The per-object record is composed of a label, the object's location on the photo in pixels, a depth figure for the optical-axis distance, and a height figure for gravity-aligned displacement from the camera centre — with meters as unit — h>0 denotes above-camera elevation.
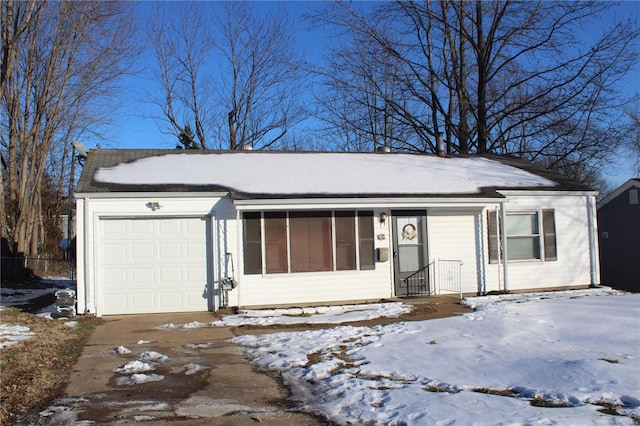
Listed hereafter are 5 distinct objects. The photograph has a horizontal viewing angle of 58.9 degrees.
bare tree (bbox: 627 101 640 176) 37.38 +6.23
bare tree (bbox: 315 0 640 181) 23.06 +6.23
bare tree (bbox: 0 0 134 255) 20.44 +5.91
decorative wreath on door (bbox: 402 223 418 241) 13.52 +0.14
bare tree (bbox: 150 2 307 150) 30.39 +7.06
